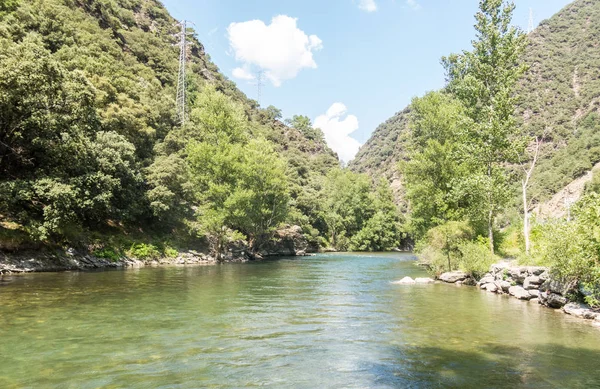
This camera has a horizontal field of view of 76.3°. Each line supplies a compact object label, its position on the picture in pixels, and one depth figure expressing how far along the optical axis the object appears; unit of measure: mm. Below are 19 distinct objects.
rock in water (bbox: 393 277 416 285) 25766
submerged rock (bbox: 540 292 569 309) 16989
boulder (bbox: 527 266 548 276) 19344
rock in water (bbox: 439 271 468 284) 26750
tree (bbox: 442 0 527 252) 29375
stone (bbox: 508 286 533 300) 19747
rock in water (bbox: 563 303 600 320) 14652
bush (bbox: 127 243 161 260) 38781
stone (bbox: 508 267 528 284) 20766
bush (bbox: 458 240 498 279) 25969
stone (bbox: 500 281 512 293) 21484
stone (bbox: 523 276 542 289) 19495
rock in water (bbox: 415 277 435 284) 26438
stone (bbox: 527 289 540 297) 19242
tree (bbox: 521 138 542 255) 23984
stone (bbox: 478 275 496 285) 23828
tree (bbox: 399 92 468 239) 35281
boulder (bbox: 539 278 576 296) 16859
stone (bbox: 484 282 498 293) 22562
